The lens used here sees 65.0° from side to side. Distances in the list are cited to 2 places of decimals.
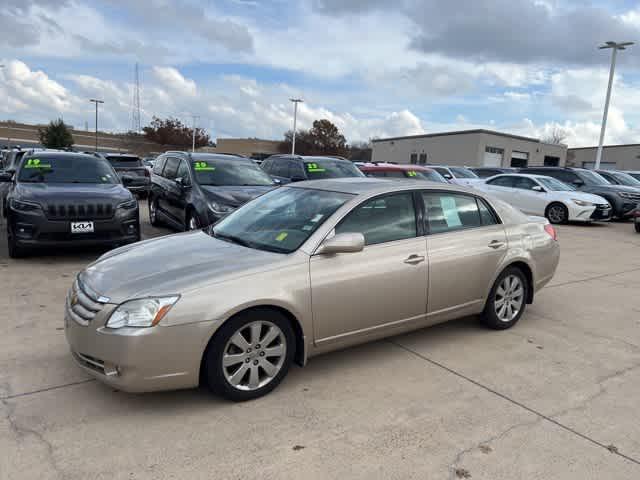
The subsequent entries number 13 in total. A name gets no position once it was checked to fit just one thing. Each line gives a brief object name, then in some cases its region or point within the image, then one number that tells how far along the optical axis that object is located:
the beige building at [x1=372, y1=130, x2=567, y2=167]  49.59
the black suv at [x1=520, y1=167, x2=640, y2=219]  15.66
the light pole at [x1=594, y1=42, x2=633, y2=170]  28.71
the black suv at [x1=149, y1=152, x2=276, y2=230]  8.14
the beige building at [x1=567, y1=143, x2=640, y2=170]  53.83
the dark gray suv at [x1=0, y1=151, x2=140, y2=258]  6.76
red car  12.80
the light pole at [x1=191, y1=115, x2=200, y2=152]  76.13
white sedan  14.16
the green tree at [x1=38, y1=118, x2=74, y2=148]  62.22
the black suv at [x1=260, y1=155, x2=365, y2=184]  11.87
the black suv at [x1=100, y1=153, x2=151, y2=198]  15.89
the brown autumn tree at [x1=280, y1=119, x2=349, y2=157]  76.31
